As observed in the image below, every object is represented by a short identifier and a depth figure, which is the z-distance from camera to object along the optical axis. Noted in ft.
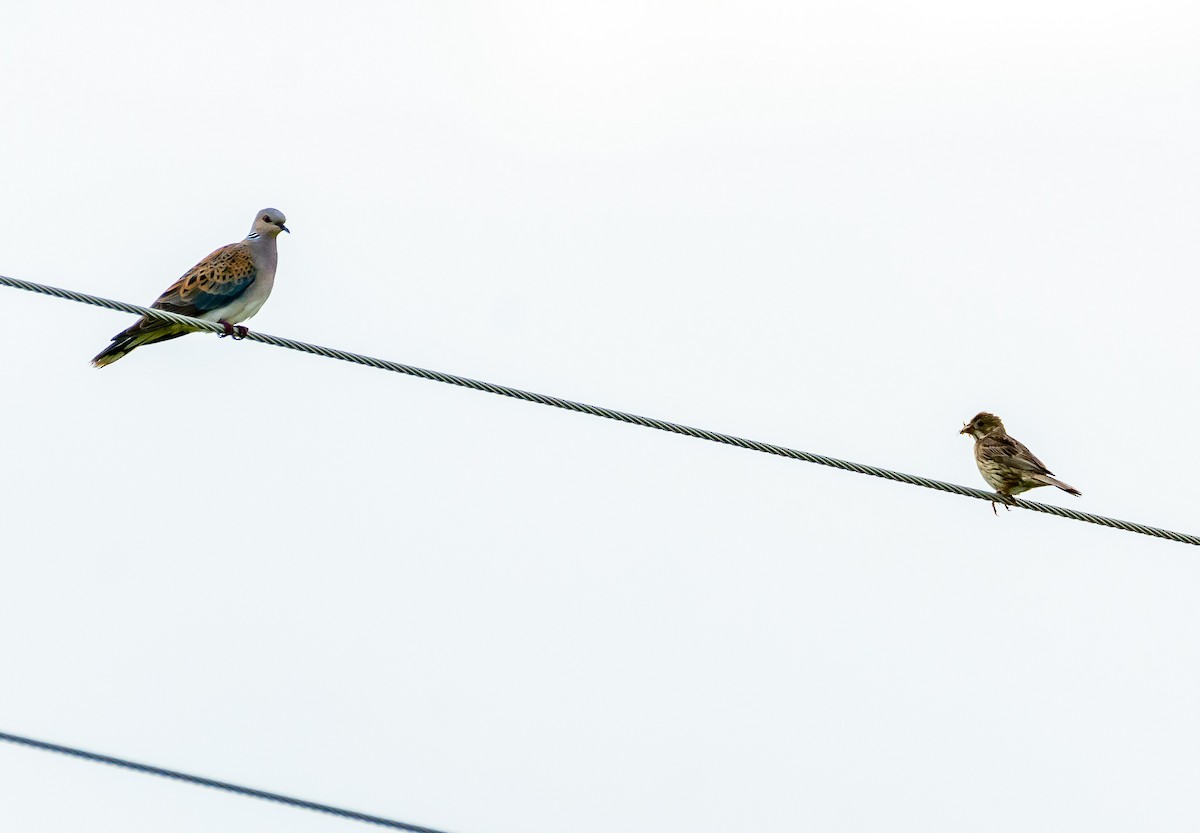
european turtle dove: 80.43
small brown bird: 87.97
